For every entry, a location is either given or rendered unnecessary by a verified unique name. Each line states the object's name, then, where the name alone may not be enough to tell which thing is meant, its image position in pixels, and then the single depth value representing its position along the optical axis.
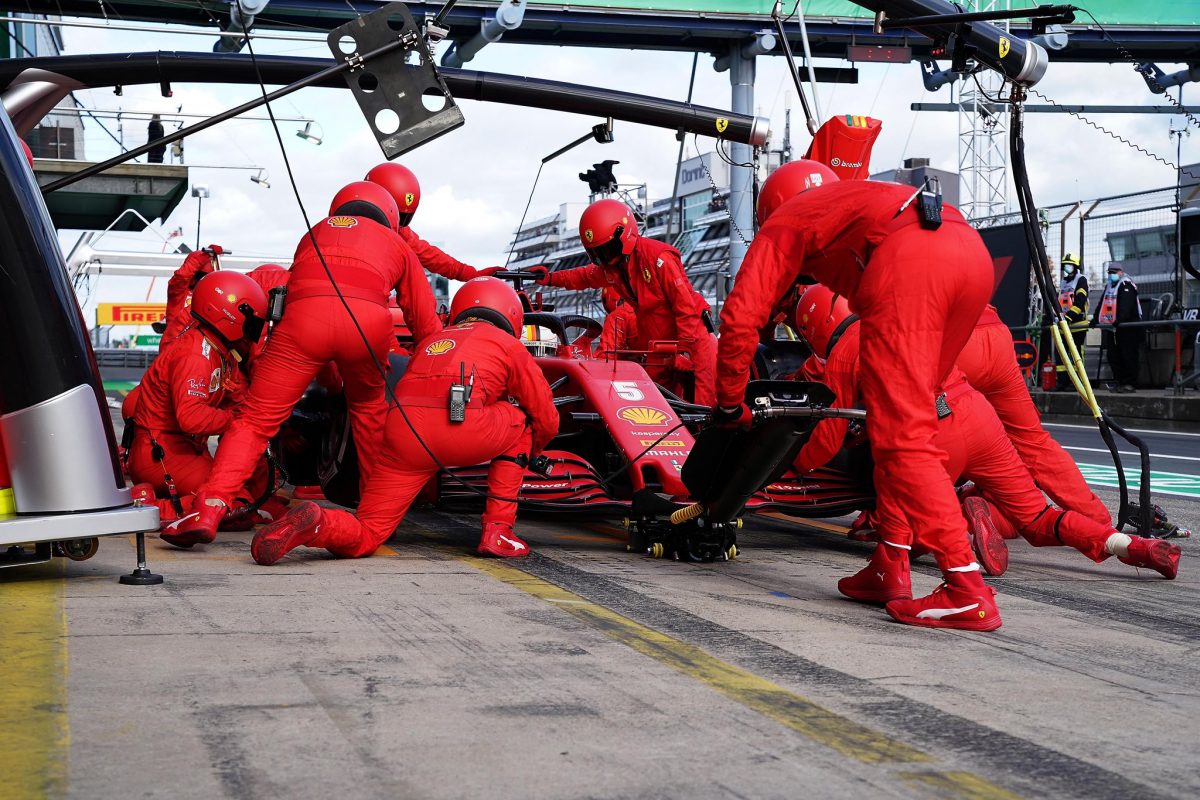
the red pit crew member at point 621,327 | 9.29
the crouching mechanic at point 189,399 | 6.99
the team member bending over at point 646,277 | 8.97
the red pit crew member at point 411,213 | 8.95
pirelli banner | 50.12
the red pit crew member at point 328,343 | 6.25
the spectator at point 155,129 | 17.30
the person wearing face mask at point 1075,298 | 17.45
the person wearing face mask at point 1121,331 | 17.08
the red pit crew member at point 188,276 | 10.35
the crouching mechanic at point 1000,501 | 5.56
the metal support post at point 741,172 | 21.33
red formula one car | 5.34
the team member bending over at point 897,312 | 4.56
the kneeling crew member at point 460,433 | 5.87
